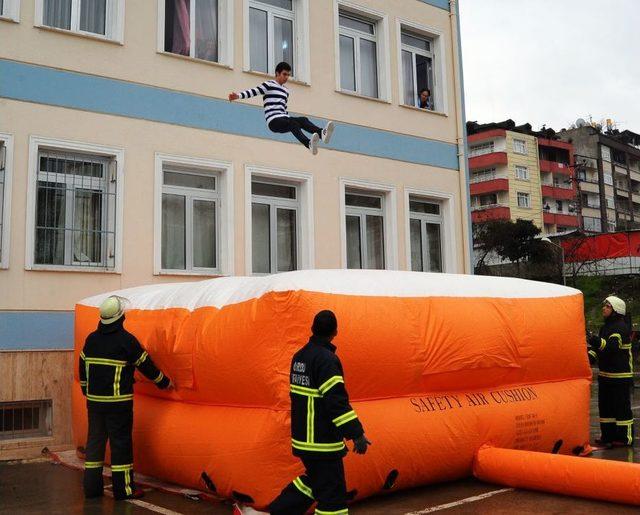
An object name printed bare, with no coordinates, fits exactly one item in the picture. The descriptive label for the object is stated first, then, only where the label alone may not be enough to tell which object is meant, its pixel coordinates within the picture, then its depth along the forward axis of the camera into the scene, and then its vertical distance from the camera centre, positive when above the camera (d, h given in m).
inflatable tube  6.17 -1.34
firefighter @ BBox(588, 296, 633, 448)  9.25 -0.66
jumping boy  9.92 +3.04
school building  9.77 +2.97
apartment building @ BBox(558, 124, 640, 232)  72.25 +15.79
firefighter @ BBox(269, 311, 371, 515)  5.05 -0.67
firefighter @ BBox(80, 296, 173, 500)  6.88 -0.55
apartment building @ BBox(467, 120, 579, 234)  64.19 +14.62
